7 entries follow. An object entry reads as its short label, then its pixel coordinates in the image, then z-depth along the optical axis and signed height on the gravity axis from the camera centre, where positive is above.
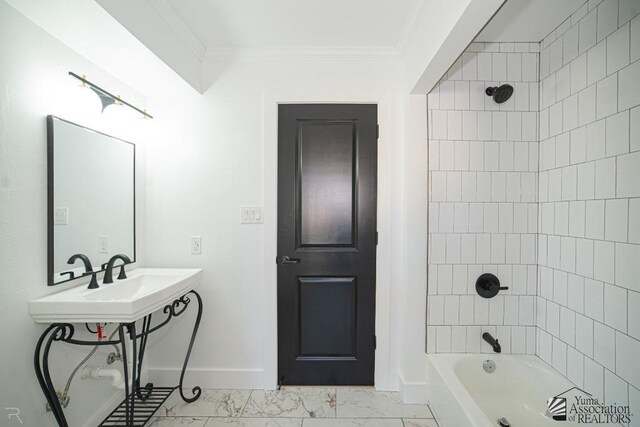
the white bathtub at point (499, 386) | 1.55 -1.04
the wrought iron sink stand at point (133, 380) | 1.22 -0.85
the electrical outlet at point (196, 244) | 1.94 -0.24
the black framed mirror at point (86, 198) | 1.34 +0.06
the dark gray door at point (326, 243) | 1.90 -0.22
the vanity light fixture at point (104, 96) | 1.42 +0.64
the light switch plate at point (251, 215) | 1.92 -0.03
